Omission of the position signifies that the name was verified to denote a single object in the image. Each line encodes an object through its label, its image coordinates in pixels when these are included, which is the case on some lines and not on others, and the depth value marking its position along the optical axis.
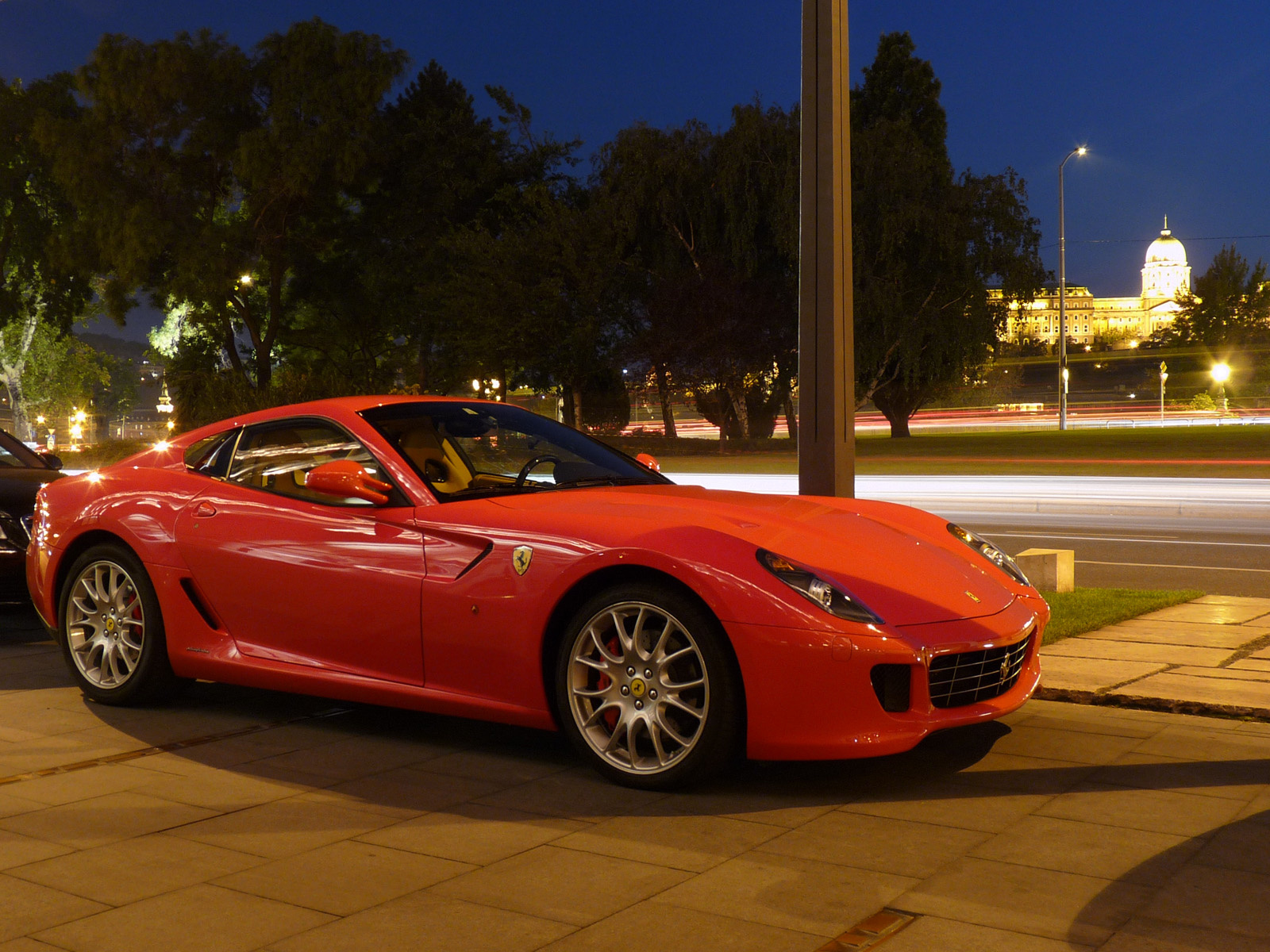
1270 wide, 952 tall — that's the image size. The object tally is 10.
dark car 7.87
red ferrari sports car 4.17
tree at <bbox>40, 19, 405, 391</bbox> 43.47
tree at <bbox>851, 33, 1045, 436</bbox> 37.34
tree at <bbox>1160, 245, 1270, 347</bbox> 86.00
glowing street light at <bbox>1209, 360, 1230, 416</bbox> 77.31
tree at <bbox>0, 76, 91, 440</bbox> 47.34
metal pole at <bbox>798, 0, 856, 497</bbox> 7.14
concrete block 9.02
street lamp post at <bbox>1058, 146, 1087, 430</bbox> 52.50
